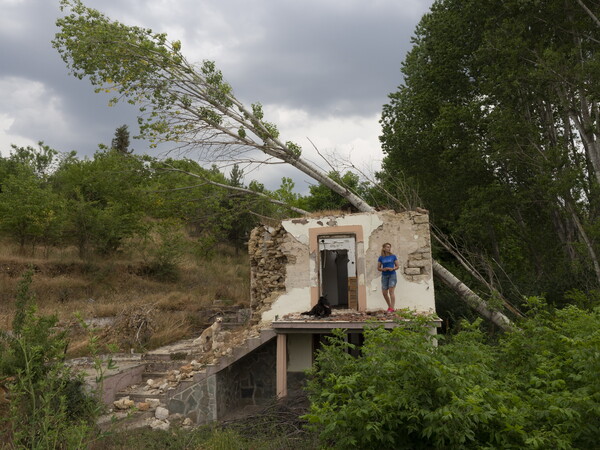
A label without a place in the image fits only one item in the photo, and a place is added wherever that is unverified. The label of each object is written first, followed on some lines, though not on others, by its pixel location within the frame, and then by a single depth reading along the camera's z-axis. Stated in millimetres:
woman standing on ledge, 10148
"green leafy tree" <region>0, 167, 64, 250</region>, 18578
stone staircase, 9273
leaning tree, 13547
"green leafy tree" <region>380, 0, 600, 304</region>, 12320
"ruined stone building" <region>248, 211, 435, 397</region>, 10484
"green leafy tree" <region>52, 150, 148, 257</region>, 19672
